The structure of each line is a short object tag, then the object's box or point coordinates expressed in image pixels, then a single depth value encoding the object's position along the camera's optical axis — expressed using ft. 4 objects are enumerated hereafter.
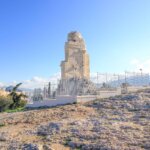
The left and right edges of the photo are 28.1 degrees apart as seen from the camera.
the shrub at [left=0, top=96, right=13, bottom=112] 93.15
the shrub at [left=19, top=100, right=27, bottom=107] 101.56
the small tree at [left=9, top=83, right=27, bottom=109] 100.07
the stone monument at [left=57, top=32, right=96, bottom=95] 86.89
